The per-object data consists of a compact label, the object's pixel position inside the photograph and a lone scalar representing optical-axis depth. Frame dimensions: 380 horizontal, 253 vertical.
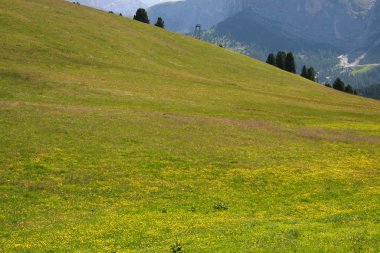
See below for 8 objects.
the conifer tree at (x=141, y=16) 168.15
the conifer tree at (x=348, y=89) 181.50
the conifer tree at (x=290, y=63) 195.50
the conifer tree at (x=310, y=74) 192.45
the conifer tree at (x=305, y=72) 193.19
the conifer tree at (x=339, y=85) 182.64
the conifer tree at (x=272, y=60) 192.55
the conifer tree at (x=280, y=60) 192.50
